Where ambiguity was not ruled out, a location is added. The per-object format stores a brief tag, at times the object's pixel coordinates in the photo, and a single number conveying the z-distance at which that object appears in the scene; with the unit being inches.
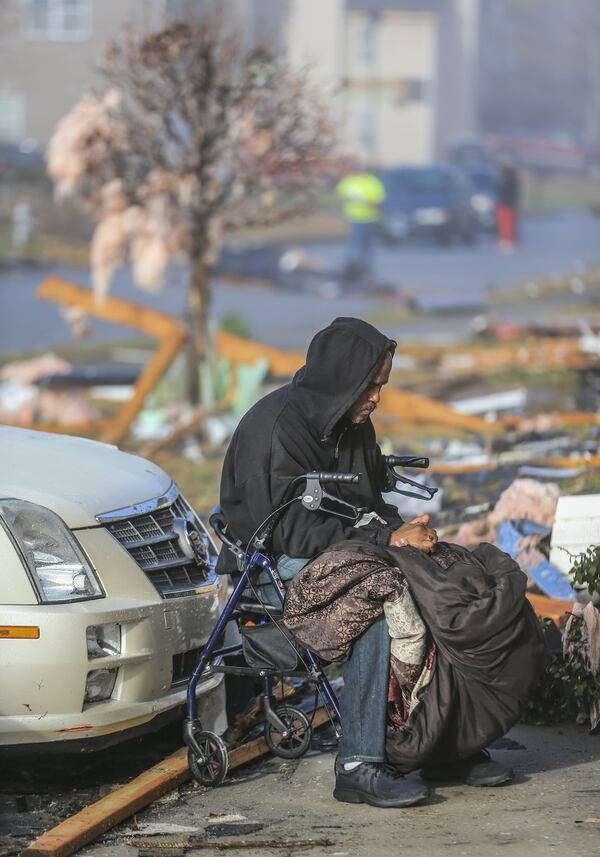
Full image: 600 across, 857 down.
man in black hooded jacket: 381.7
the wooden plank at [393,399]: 933.2
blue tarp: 507.5
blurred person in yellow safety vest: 1350.9
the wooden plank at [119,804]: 354.6
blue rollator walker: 392.5
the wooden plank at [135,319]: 1000.2
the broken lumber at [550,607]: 484.4
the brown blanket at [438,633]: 375.6
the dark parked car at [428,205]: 1381.6
